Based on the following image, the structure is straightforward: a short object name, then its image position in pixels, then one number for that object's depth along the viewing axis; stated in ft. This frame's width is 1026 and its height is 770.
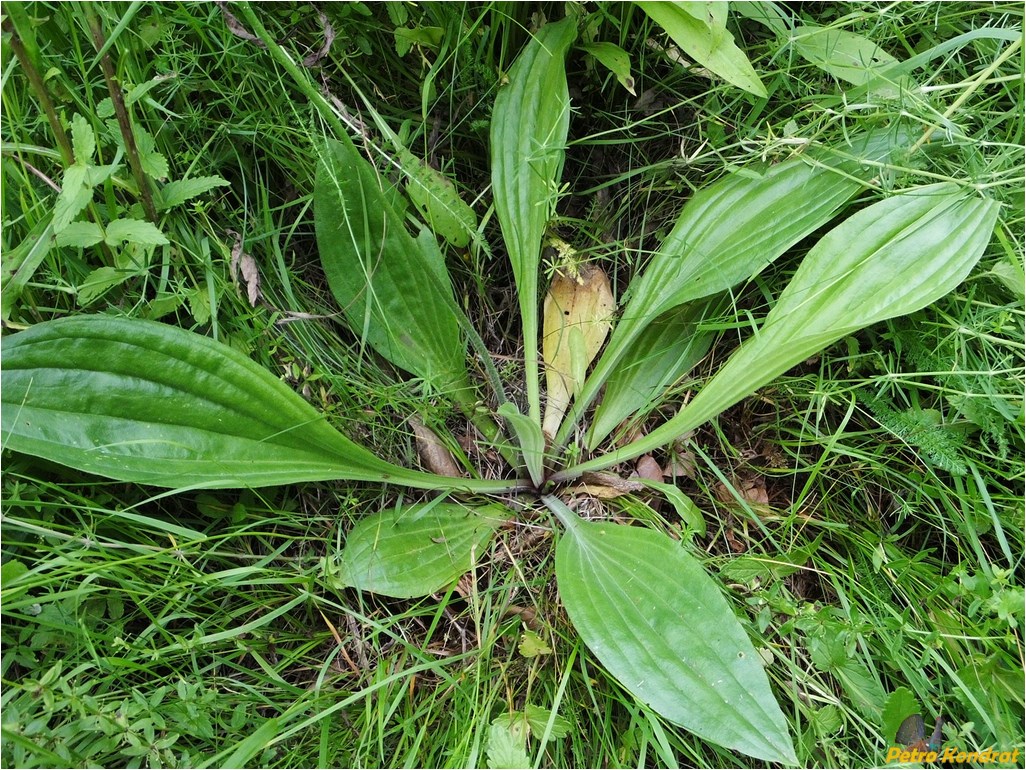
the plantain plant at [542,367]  1.26
